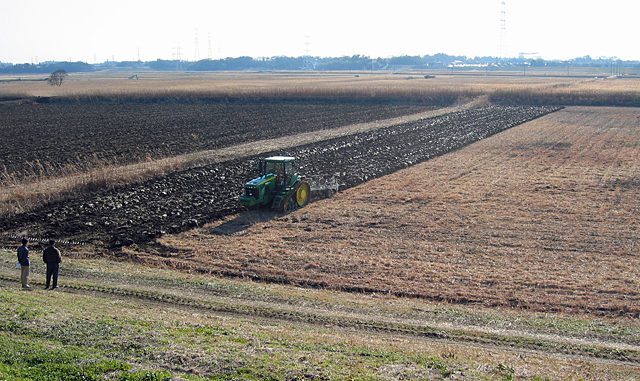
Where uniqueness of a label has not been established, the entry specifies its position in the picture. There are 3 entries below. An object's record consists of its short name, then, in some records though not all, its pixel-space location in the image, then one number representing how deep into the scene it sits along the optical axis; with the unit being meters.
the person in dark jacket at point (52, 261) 18.34
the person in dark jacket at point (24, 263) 18.16
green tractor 26.91
